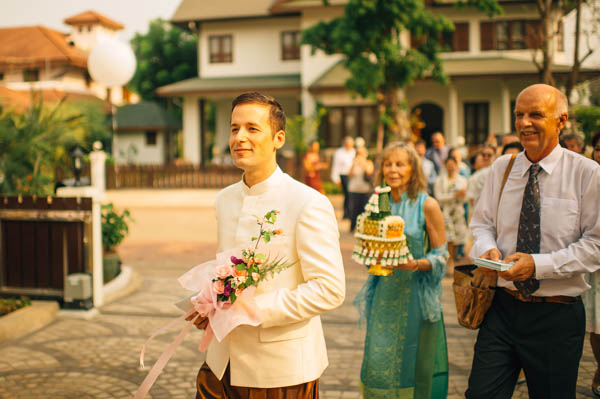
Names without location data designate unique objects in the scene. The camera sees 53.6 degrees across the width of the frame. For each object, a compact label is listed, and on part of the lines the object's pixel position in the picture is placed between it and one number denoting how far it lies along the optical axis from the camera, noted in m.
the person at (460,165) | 9.77
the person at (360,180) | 12.72
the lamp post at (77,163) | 7.85
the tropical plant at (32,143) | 7.45
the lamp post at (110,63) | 12.25
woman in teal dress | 4.06
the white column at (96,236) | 7.20
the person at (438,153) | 13.29
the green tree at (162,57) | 44.25
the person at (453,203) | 9.59
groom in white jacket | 2.53
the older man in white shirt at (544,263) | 2.97
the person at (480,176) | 8.54
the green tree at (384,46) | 19.27
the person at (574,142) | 6.54
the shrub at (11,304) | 6.72
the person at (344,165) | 14.68
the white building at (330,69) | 28.47
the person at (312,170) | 14.49
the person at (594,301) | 4.22
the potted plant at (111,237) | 8.27
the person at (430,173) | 11.46
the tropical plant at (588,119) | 11.71
